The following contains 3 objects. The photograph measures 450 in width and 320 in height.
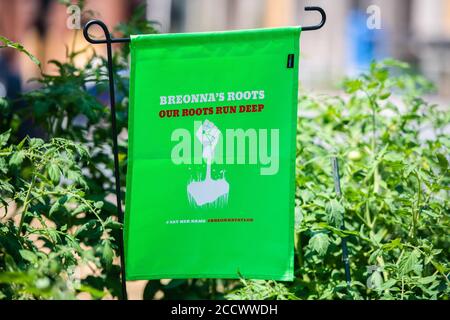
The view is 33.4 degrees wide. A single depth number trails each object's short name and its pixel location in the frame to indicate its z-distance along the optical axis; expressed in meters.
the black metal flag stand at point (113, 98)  3.27
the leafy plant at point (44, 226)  2.80
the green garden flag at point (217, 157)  3.21
